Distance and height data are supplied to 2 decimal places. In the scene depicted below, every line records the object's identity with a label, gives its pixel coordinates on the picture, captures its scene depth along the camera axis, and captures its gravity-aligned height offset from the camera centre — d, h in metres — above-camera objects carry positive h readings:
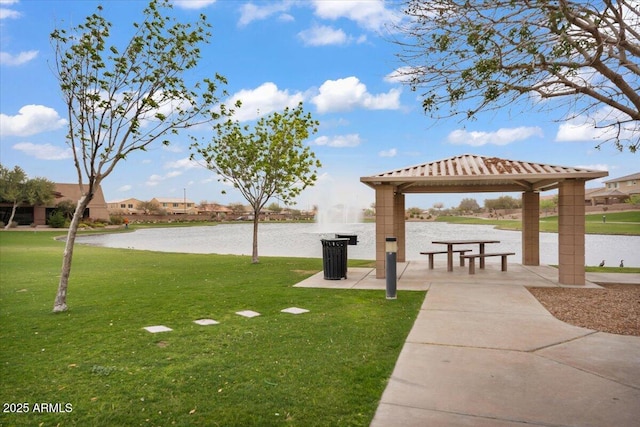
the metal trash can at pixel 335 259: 11.55 -1.13
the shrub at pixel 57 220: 55.12 -0.62
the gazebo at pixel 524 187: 10.57 +0.78
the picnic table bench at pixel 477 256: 12.54 -1.27
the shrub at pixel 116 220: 69.81 -0.74
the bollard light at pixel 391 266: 8.91 -1.00
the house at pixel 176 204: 141.50 +3.52
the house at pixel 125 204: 138.00 +3.41
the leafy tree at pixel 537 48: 4.75 +1.77
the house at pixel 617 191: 84.62 +4.63
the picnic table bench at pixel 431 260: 13.65 -1.41
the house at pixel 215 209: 110.19 +1.46
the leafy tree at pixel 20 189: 54.46 +3.26
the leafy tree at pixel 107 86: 8.20 +2.41
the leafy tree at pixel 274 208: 139.65 +2.08
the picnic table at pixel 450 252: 13.13 -1.08
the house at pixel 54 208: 61.19 +0.88
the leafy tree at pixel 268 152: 16.08 +2.17
